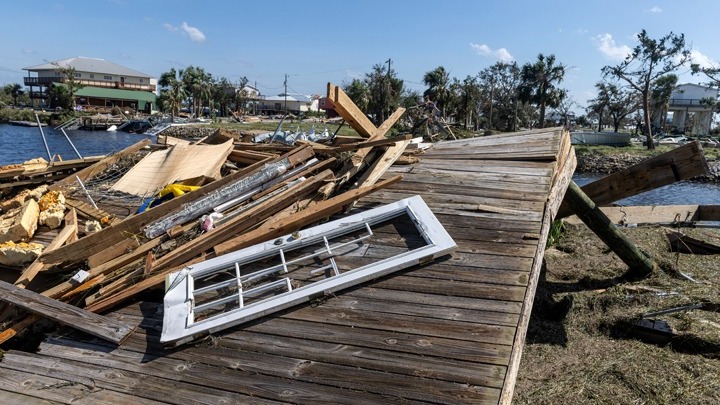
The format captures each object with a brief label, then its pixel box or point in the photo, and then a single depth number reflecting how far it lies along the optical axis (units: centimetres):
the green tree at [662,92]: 5991
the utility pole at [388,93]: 6294
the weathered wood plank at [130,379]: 300
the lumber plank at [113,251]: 454
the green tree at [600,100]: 6556
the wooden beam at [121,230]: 452
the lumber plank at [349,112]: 566
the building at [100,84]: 9206
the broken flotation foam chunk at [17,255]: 470
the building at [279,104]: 11706
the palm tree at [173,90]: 8857
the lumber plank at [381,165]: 568
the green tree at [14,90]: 10875
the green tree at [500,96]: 7194
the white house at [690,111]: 8188
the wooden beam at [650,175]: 634
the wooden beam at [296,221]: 453
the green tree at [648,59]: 4738
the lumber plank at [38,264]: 434
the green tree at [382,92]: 6378
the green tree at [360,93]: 6566
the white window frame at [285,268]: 361
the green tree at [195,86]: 9469
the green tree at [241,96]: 10044
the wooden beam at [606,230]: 724
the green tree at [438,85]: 6100
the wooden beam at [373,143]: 612
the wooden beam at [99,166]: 748
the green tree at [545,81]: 6519
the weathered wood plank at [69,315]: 362
